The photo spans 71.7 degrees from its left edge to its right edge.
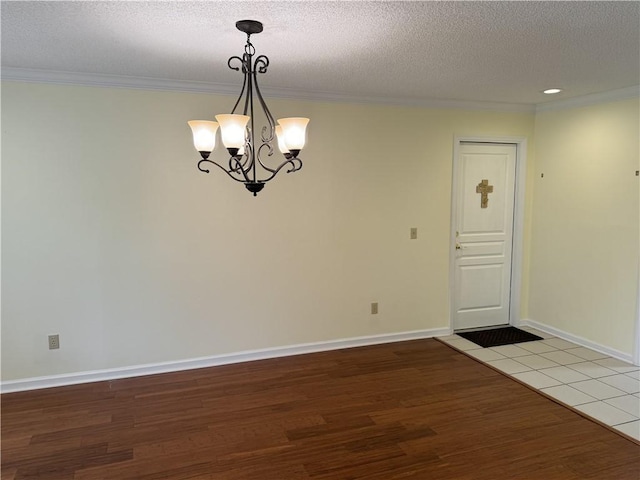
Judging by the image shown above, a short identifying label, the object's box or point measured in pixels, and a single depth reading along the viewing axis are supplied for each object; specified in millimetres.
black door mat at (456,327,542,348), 4500
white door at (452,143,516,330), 4688
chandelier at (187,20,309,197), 2258
